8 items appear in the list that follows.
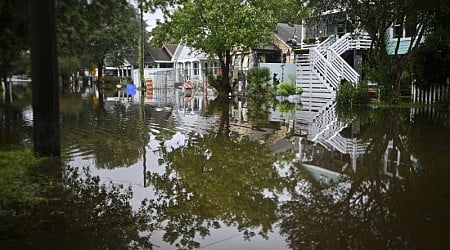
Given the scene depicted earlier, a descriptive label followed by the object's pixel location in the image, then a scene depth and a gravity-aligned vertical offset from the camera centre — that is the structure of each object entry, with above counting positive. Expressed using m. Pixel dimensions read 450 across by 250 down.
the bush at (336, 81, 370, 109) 20.05 -0.78
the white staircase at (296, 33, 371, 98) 23.15 +0.67
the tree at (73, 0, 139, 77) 49.47 +3.54
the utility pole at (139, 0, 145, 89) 40.90 +1.31
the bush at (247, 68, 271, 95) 28.72 -0.12
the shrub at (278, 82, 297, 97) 25.92 -0.67
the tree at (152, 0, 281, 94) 27.33 +3.24
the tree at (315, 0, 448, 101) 17.73 +2.30
